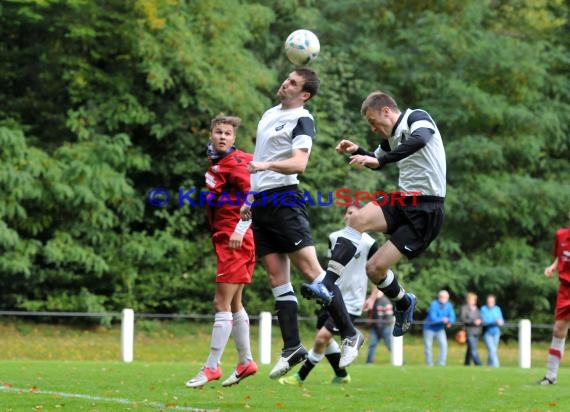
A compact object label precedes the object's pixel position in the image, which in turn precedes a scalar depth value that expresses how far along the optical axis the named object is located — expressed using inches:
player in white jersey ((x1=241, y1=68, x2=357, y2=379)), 374.0
